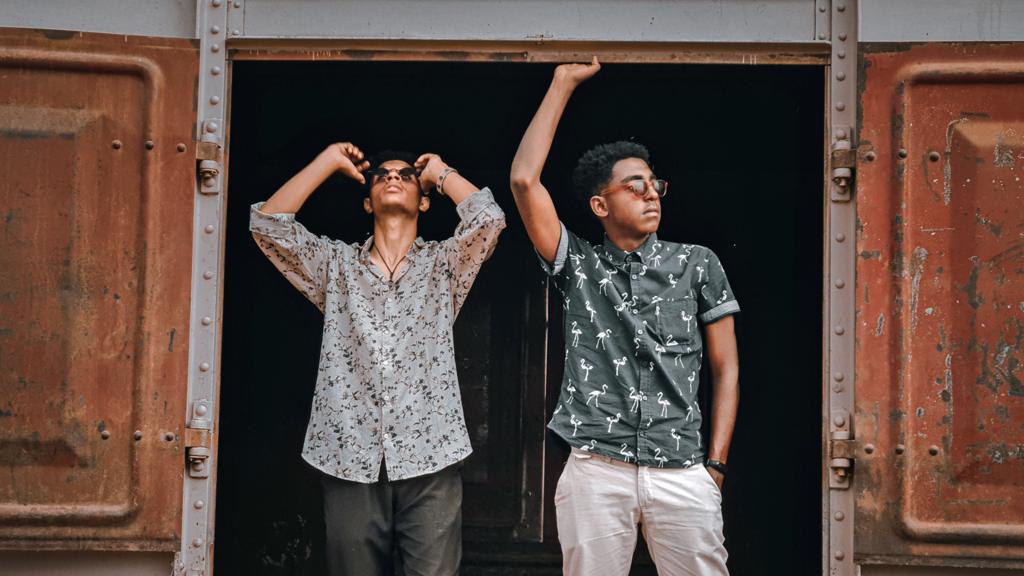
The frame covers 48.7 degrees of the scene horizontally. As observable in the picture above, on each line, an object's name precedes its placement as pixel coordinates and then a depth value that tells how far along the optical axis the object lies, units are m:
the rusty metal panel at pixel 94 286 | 3.38
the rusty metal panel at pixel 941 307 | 3.28
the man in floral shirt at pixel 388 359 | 3.54
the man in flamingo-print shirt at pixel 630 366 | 3.36
